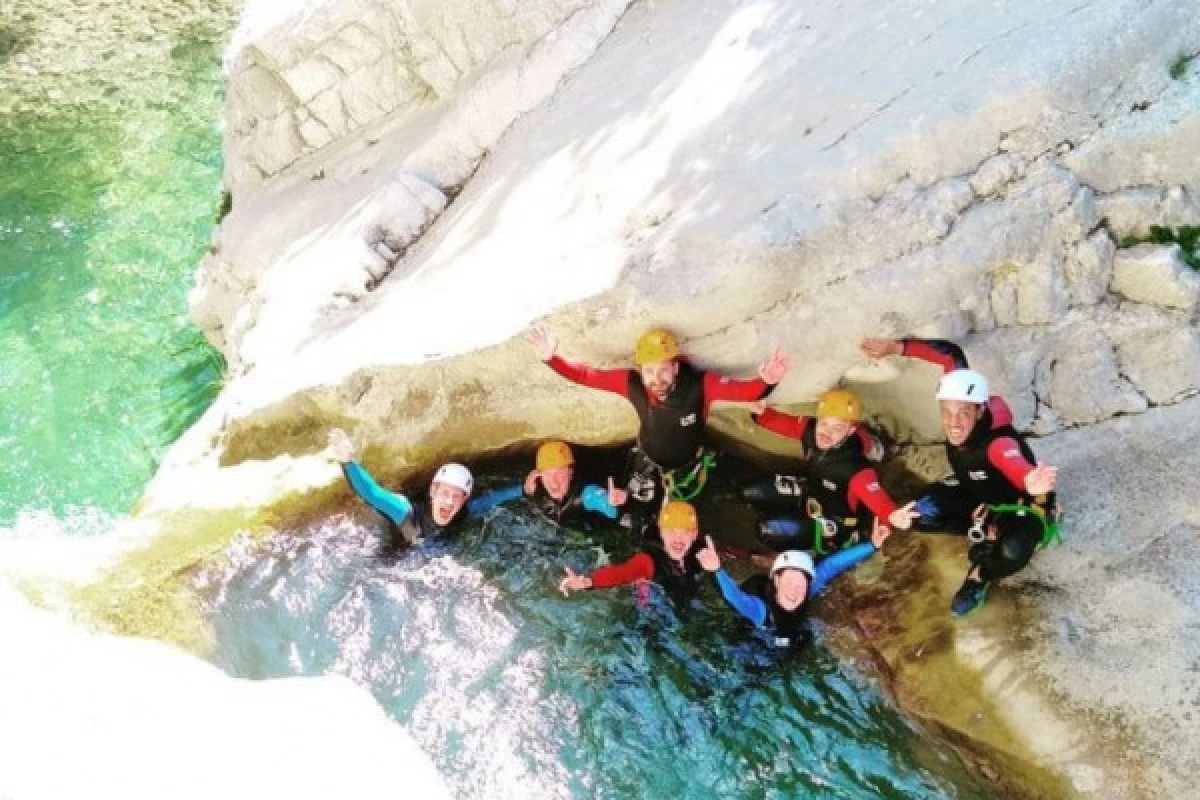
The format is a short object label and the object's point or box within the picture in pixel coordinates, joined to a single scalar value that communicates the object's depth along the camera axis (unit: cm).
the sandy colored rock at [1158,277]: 671
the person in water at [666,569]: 772
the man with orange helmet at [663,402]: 732
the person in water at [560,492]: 825
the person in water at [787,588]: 749
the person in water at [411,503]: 825
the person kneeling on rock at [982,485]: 663
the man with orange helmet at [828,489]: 738
